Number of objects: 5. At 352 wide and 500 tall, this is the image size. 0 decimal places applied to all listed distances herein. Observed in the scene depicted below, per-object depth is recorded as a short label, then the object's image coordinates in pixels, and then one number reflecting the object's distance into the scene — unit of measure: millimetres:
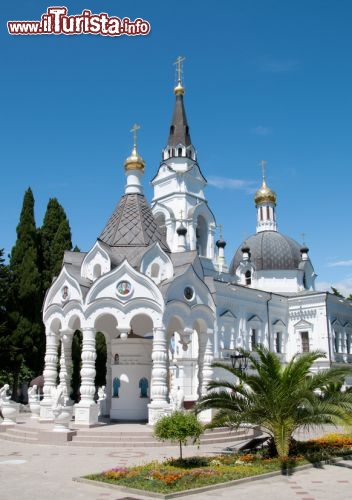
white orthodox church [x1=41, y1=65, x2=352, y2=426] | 18031
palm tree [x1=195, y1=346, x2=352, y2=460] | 11516
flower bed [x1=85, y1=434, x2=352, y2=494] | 9477
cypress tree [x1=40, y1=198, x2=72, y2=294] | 34500
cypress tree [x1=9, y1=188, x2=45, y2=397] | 31062
